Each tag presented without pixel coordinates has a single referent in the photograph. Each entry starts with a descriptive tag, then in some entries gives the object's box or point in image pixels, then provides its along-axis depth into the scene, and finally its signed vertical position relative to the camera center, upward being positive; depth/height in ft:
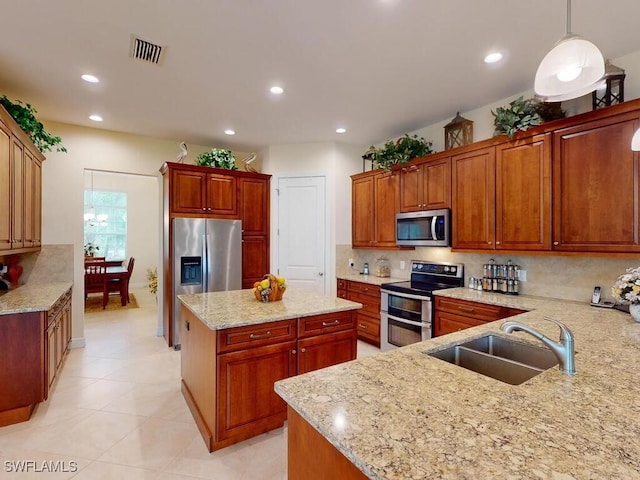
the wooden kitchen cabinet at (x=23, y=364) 8.04 -3.10
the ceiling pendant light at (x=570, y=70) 4.37 +2.48
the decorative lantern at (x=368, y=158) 14.75 +4.13
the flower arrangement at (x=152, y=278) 24.07 -2.80
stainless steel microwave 11.49 +0.58
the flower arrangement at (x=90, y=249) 26.81 -0.50
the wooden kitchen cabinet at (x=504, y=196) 8.95 +1.45
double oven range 11.18 -2.17
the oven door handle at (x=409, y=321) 11.09 -2.83
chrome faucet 4.17 -1.35
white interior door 15.80 +0.61
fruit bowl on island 8.69 -1.24
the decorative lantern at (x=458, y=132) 11.66 +4.11
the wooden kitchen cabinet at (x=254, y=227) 15.53 +0.79
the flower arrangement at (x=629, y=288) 6.78 -0.96
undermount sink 5.01 -1.90
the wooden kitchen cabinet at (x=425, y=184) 11.58 +2.27
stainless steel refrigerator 13.43 -0.59
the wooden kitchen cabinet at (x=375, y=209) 13.83 +1.59
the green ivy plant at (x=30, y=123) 9.98 +3.95
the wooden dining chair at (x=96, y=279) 20.31 -2.26
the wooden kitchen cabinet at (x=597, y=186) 7.38 +1.42
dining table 20.83 -2.26
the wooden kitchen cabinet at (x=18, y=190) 8.74 +1.68
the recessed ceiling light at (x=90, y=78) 9.37 +4.87
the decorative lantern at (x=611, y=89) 8.06 +3.98
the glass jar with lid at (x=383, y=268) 15.23 -1.17
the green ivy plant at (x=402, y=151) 12.94 +3.78
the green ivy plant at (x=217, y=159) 14.82 +3.92
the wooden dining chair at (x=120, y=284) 21.31 -2.75
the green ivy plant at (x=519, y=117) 9.25 +3.70
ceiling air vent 7.81 +4.87
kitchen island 6.90 -2.57
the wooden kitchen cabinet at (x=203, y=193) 13.73 +2.22
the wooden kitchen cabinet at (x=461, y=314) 9.21 -2.14
